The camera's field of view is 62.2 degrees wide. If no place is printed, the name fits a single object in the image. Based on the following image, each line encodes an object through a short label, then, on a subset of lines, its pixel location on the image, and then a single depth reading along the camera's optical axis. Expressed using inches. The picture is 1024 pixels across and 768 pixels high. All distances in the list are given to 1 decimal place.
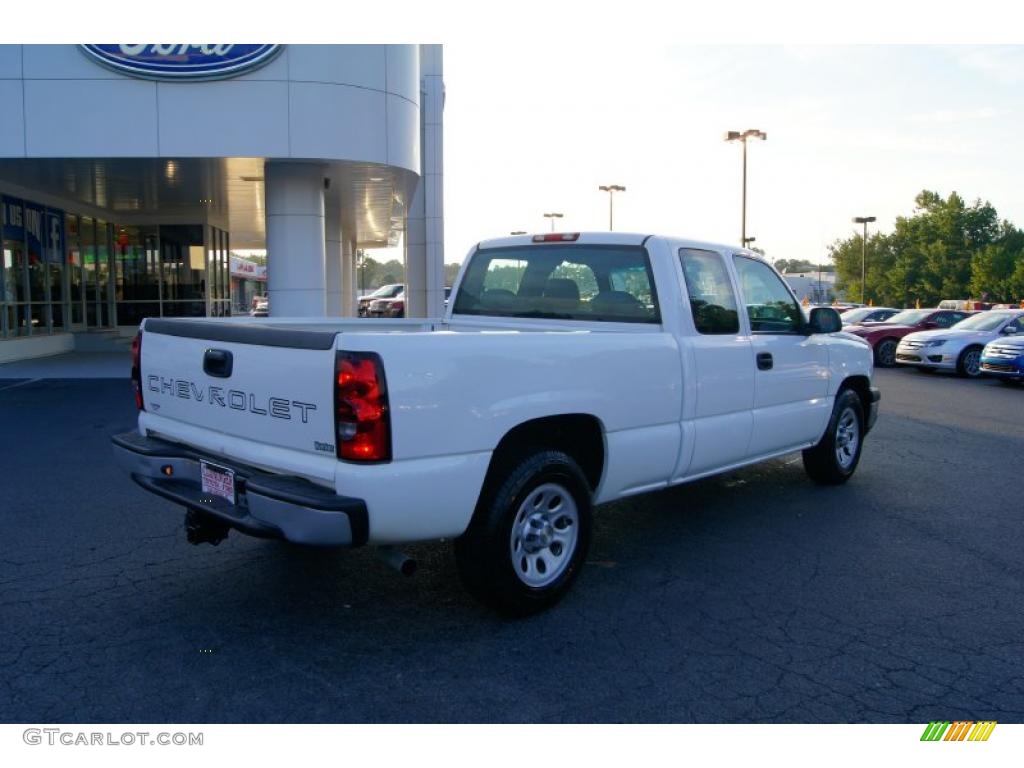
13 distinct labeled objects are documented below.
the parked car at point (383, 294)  1471.5
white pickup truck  140.2
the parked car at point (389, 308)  1268.5
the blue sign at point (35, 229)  722.8
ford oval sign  550.3
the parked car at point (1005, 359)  624.7
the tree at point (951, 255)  2586.1
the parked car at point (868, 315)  887.7
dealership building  558.3
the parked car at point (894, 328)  818.8
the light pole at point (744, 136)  1510.8
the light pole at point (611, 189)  2042.3
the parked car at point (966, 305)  1858.6
